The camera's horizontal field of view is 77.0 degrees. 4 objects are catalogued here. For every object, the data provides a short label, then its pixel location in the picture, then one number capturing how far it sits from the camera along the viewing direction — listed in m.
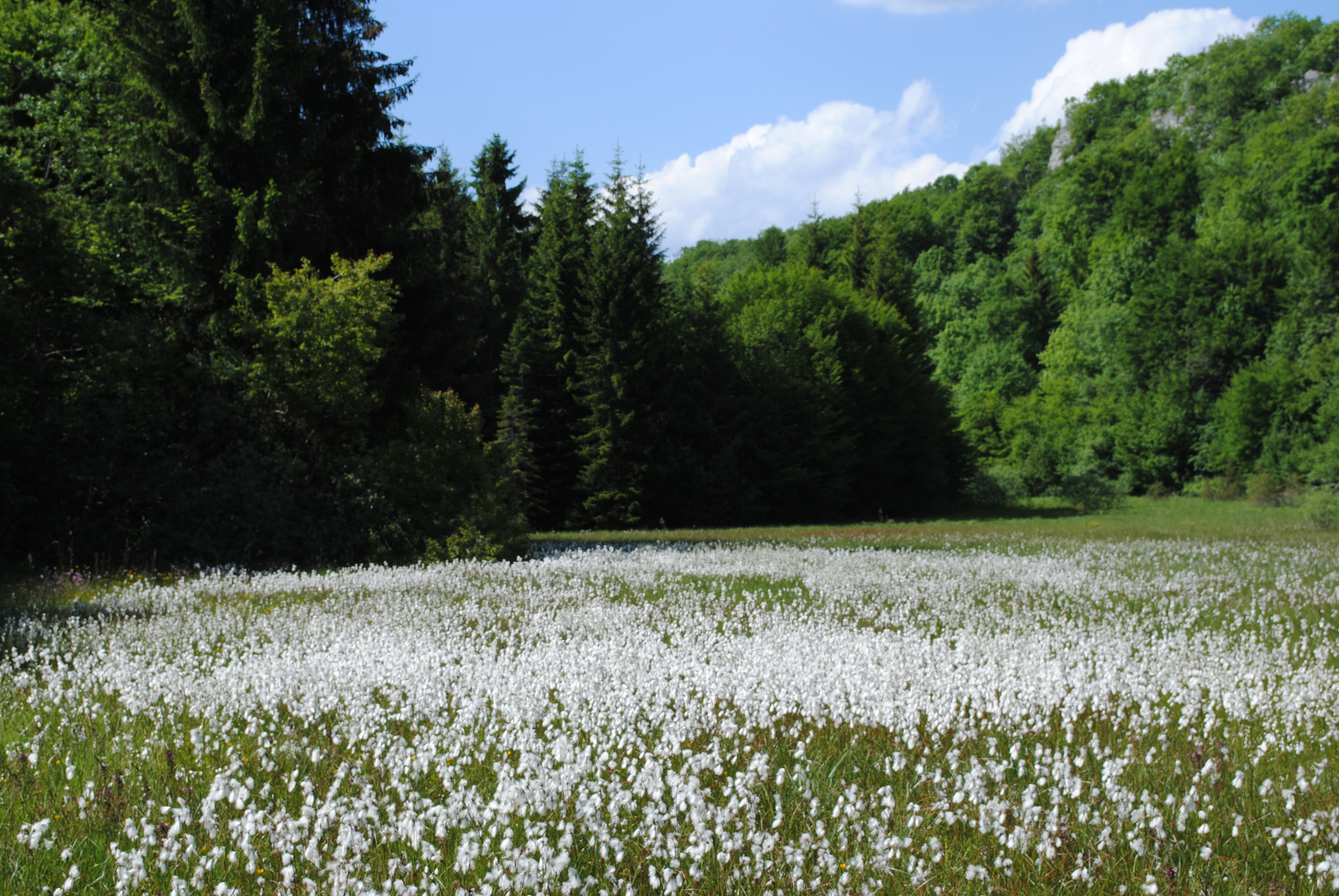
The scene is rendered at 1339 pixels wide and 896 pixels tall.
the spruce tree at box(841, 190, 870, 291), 64.12
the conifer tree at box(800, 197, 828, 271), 62.03
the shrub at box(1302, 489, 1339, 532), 30.95
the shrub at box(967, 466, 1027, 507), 55.69
